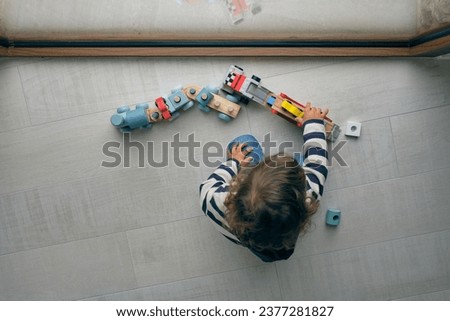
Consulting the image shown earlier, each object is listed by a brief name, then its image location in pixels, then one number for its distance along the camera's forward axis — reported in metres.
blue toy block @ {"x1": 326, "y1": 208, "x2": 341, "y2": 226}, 1.20
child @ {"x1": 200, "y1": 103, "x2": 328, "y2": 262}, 0.88
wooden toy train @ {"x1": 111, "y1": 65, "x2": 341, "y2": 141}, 1.16
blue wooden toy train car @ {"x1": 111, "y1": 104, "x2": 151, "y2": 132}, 1.17
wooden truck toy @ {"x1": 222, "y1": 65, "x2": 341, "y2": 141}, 1.15
